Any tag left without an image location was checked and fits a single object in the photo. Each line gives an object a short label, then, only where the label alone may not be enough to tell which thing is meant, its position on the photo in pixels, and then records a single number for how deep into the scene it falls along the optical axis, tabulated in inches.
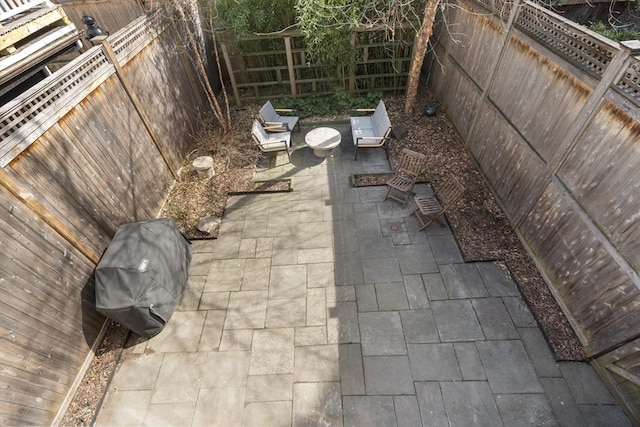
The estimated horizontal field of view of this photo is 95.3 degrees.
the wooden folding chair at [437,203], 204.7
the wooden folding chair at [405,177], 228.0
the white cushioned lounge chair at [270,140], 267.7
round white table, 273.7
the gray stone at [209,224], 223.6
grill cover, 152.4
